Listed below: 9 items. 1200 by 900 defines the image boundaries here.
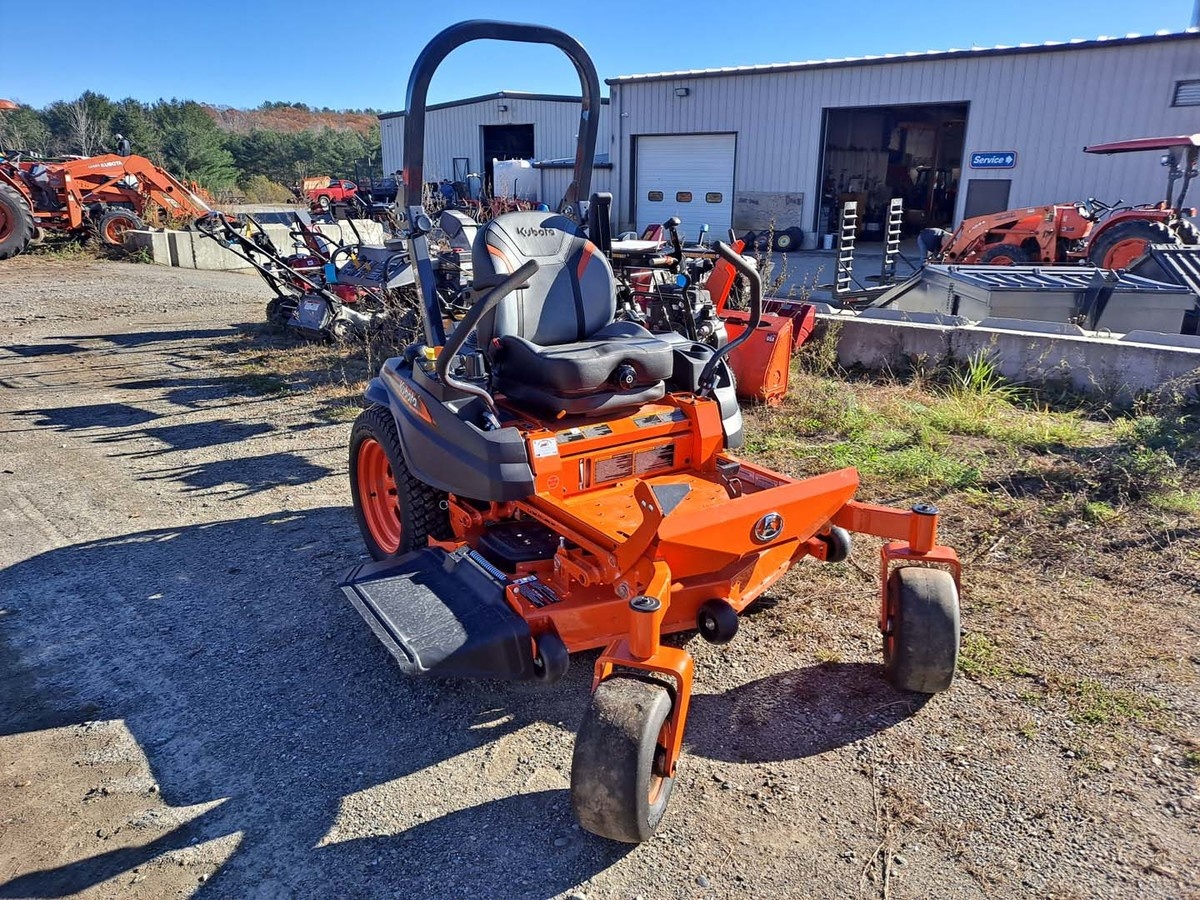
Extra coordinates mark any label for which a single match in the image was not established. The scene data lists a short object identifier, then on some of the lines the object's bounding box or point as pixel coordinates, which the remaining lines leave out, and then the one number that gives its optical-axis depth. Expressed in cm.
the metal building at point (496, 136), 2569
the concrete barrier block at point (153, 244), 1585
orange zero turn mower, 251
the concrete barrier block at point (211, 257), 1608
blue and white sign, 1681
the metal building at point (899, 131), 1549
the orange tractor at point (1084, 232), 1077
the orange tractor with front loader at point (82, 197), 1495
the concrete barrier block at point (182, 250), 1594
